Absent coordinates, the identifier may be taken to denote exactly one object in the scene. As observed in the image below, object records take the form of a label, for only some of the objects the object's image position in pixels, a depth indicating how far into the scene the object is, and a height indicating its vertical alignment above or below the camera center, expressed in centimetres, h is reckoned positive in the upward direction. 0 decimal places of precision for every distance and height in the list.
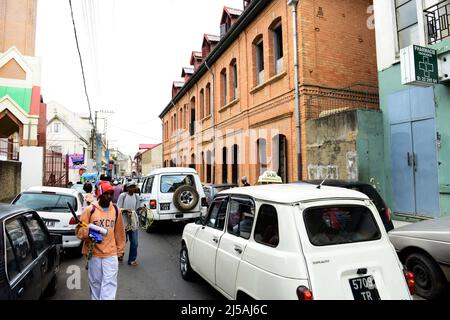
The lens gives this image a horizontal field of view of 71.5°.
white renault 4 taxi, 285 -74
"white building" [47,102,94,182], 4556 +705
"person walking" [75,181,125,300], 386 -88
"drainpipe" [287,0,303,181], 1131 +296
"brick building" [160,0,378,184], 1162 +423
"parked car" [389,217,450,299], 442 -117
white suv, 952 -54
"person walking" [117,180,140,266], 649 -78
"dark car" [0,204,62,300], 289 -86
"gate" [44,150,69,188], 1789 +68
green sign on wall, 735 +260
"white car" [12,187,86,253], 658 -58
